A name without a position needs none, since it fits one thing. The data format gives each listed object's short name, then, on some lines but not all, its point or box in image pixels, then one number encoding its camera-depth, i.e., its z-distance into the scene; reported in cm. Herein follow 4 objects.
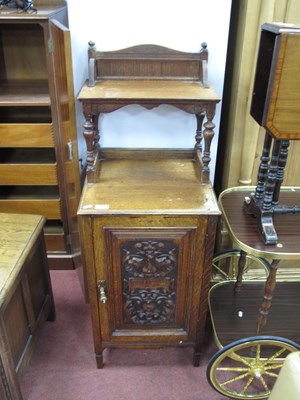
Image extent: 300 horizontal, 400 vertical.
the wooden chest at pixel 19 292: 134
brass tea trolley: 138
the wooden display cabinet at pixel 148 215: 135
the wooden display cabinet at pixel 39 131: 168
